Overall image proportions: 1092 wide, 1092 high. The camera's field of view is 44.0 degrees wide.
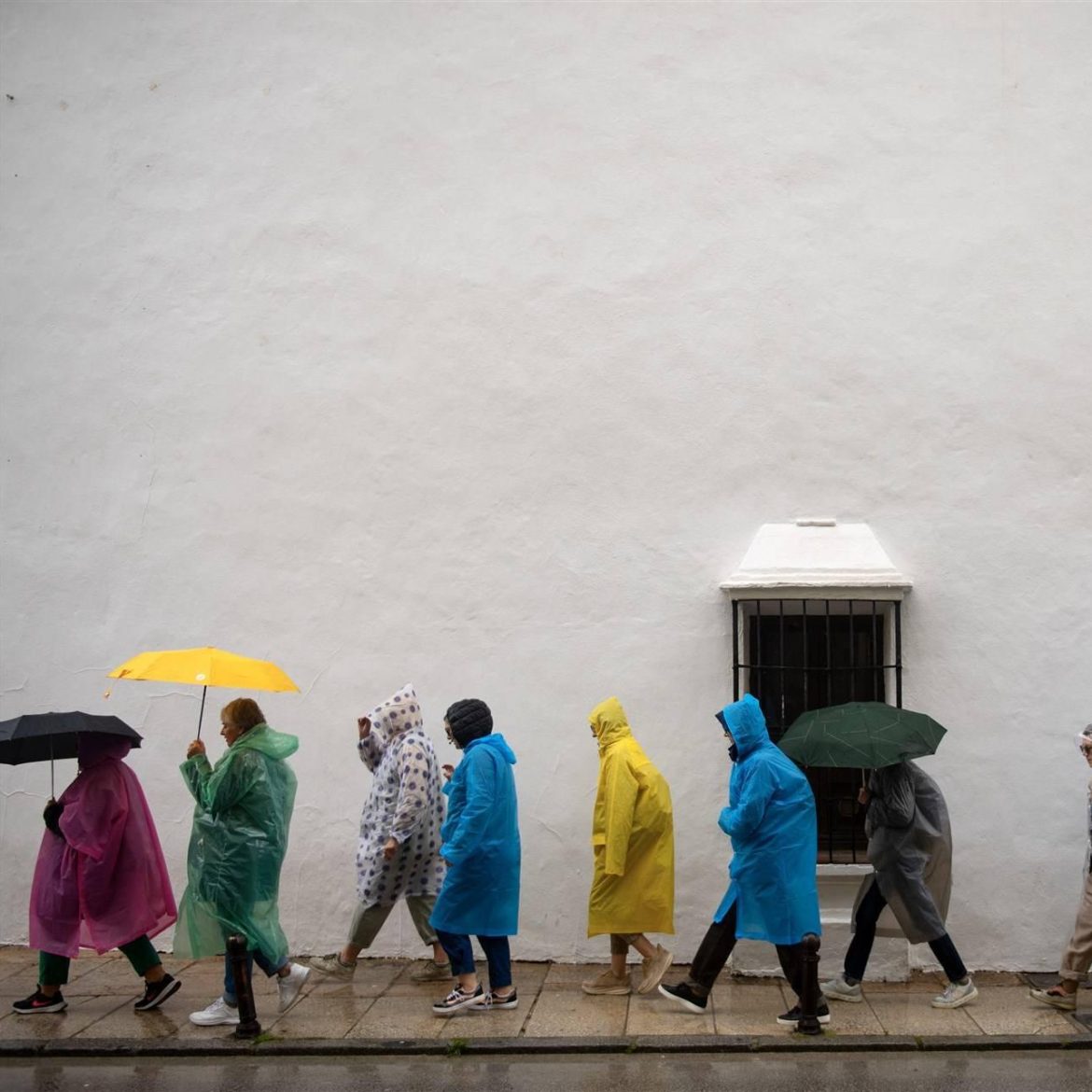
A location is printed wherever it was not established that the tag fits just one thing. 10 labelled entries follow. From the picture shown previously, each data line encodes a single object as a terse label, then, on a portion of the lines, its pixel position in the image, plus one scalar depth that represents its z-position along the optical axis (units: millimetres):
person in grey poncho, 7203
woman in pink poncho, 7266
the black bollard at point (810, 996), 6676
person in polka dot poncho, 7664
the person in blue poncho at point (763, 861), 6926
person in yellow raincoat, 7418
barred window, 8352
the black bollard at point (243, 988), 6750
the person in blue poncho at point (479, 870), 7113
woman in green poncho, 7008
